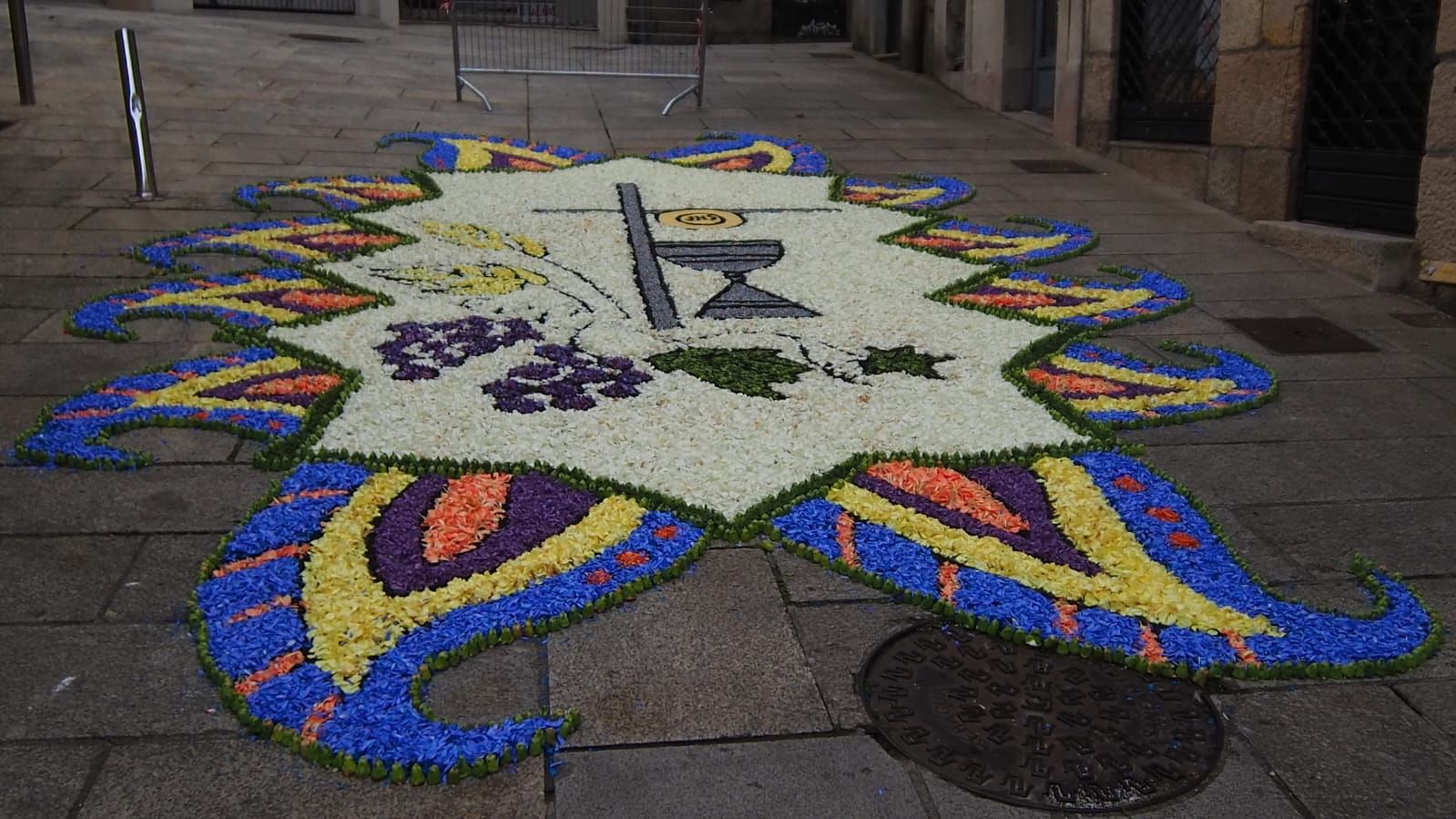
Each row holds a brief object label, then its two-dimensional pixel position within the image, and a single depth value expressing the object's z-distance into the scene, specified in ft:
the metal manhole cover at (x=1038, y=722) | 8.73
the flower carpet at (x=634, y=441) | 10.37
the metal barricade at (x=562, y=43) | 51.65
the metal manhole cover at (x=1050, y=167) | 34.14
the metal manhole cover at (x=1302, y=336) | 19.66
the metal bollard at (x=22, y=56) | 33.50
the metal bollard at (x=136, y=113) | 25.66
